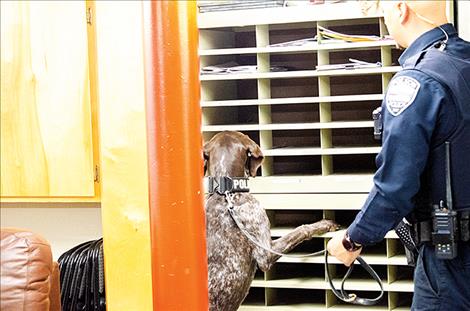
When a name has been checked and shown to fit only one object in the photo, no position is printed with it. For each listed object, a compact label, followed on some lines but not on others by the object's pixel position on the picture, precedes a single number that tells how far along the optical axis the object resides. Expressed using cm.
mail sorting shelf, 414
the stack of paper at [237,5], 426
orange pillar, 292
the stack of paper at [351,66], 412
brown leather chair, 254
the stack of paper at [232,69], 430
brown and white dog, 401
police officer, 264
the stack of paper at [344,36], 410
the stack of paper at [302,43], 421
